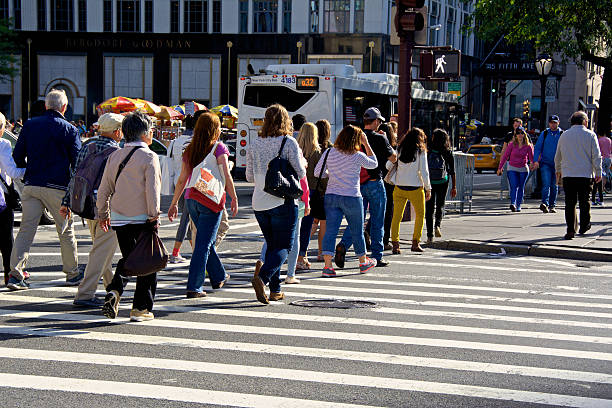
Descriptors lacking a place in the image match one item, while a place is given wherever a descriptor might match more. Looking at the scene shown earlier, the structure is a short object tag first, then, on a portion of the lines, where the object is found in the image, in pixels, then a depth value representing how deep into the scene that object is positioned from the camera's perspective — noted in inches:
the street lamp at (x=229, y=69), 2143.2
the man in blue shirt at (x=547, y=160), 783.1
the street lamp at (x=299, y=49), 2096.5
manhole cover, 348.2
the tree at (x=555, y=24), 1114.7
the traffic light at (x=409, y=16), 602.5
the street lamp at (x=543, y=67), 1067.8
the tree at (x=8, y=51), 2065.5
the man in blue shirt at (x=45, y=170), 370.0
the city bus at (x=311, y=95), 999.0
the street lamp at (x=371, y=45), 2047.2
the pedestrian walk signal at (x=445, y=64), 628.1
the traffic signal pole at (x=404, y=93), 643.5
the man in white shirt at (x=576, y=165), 576.4
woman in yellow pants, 503.8
